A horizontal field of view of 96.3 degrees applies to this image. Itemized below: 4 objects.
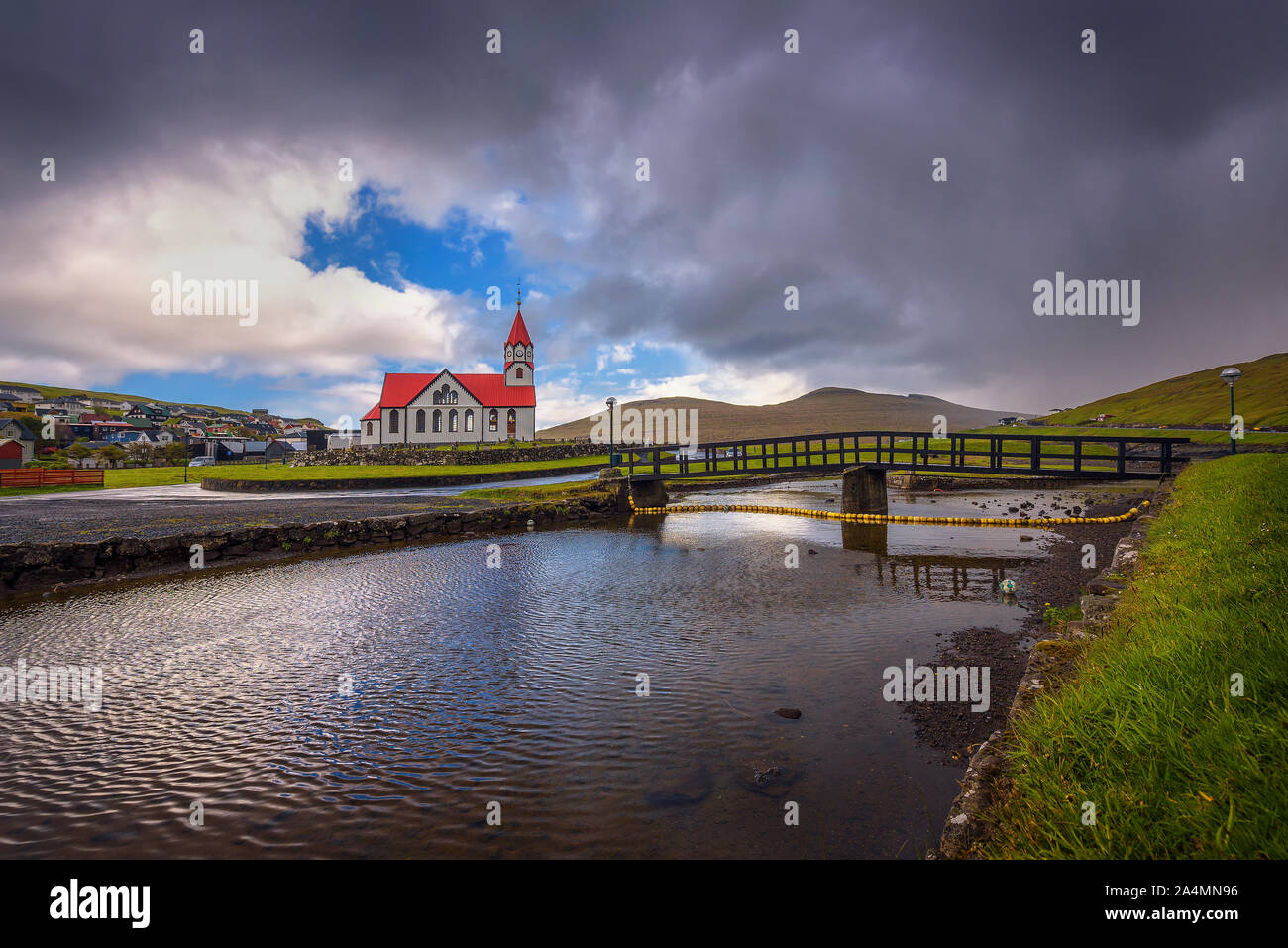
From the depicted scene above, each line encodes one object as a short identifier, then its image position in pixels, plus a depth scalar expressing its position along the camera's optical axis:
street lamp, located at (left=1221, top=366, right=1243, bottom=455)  23.44
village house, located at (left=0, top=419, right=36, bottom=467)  75.47
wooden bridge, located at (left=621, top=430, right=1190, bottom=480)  22.16
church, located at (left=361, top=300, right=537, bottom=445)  85.19
